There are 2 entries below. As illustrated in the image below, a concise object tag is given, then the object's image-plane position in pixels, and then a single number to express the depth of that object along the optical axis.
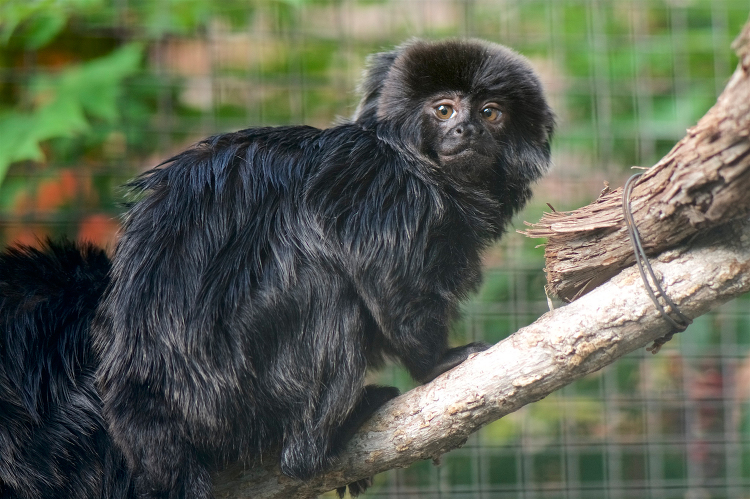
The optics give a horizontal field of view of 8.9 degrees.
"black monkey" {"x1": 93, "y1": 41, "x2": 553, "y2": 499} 1.67
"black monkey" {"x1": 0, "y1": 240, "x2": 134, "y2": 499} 1.67
